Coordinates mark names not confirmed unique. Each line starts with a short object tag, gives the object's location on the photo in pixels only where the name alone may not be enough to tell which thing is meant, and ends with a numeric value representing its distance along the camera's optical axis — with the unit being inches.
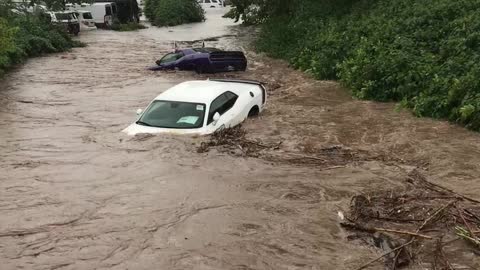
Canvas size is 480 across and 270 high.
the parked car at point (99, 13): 1809.8
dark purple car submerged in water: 880.3
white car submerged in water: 448.3
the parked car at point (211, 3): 2564.0
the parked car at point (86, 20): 1772.9
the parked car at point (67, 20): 1514.5
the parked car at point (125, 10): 1945.3
